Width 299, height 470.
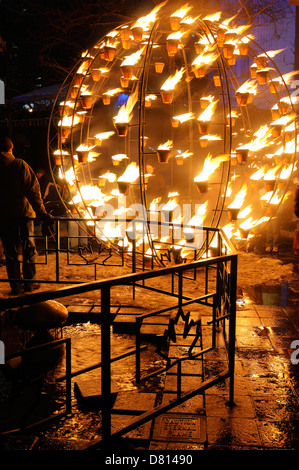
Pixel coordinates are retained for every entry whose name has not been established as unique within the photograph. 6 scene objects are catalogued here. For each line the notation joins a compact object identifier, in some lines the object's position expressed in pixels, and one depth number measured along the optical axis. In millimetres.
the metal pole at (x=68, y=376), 2598
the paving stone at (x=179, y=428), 3221
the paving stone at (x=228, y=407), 3564
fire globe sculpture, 7027
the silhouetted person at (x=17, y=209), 7105
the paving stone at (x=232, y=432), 3180
